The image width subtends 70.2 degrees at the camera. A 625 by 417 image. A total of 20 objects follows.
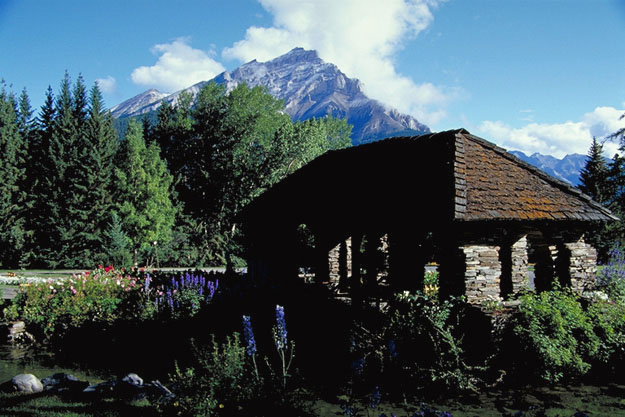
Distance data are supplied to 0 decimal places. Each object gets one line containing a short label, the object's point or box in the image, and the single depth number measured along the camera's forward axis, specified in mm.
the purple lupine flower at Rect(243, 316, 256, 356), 5410
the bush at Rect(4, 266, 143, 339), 10242
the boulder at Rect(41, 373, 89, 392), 6452
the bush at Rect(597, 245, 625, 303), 9273
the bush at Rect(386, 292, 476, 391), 6742
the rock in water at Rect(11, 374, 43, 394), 6277
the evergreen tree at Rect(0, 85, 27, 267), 29000
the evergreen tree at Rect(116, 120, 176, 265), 28125
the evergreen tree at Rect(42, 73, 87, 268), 28484
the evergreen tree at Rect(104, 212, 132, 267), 24980
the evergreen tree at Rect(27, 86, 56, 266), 29250
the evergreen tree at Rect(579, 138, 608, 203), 29641
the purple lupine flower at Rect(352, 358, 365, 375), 5082
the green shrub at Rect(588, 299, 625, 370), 7488
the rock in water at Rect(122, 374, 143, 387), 6416
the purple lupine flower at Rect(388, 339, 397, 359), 5691
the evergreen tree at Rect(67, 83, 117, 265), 28547
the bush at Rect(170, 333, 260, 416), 4781
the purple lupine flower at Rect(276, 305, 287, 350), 5501
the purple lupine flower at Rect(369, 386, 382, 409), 4449
